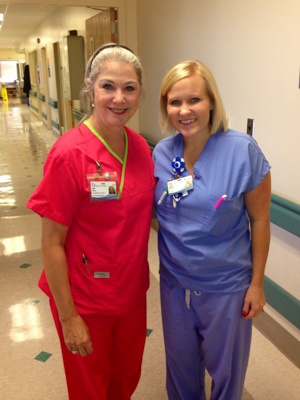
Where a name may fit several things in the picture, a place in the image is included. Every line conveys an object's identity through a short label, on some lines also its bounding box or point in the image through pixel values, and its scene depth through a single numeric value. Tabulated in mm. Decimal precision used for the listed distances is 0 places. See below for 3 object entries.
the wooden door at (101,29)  4086
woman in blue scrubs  1389
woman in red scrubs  1312
